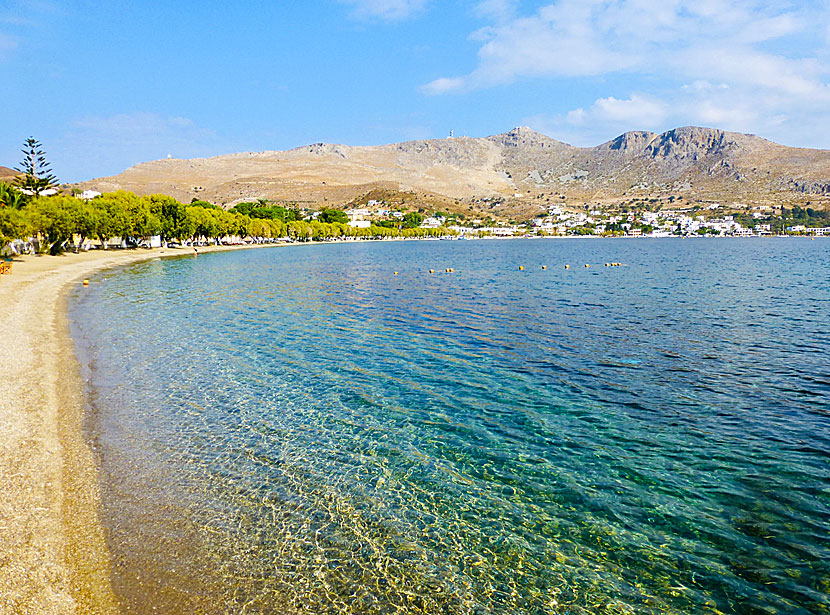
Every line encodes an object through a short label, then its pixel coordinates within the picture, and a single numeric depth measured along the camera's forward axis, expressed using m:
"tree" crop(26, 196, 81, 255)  59.81
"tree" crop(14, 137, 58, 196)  94.75
